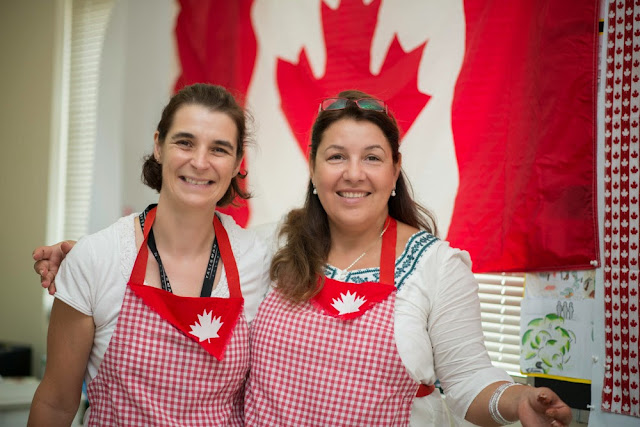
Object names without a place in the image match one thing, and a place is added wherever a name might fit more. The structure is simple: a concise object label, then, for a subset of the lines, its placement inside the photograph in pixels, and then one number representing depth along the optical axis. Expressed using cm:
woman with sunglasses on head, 158
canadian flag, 204
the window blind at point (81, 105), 409
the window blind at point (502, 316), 234
